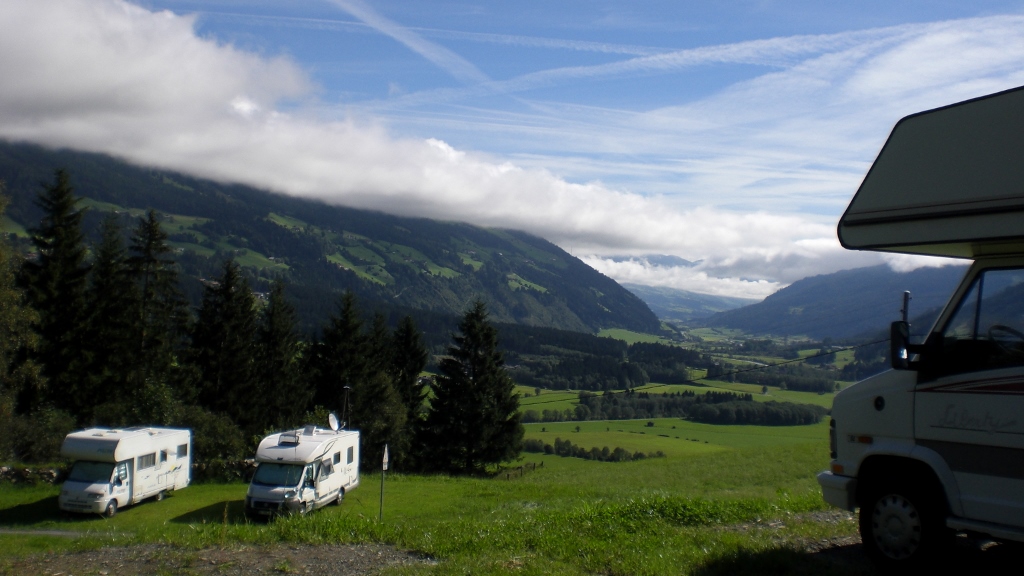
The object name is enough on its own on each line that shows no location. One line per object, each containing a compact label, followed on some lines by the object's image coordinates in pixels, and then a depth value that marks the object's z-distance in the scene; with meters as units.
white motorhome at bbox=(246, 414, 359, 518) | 19.62
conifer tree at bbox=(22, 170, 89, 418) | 34.56
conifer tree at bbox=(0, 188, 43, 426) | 26.62
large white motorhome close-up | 5.89
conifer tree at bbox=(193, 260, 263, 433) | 39.50
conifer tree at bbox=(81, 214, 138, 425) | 35.34
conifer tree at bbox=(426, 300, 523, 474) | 44.69
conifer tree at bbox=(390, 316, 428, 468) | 49.97
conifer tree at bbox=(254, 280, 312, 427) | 42.50
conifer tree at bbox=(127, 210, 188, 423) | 37.03
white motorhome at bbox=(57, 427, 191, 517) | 20.94
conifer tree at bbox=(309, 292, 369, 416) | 45.38
